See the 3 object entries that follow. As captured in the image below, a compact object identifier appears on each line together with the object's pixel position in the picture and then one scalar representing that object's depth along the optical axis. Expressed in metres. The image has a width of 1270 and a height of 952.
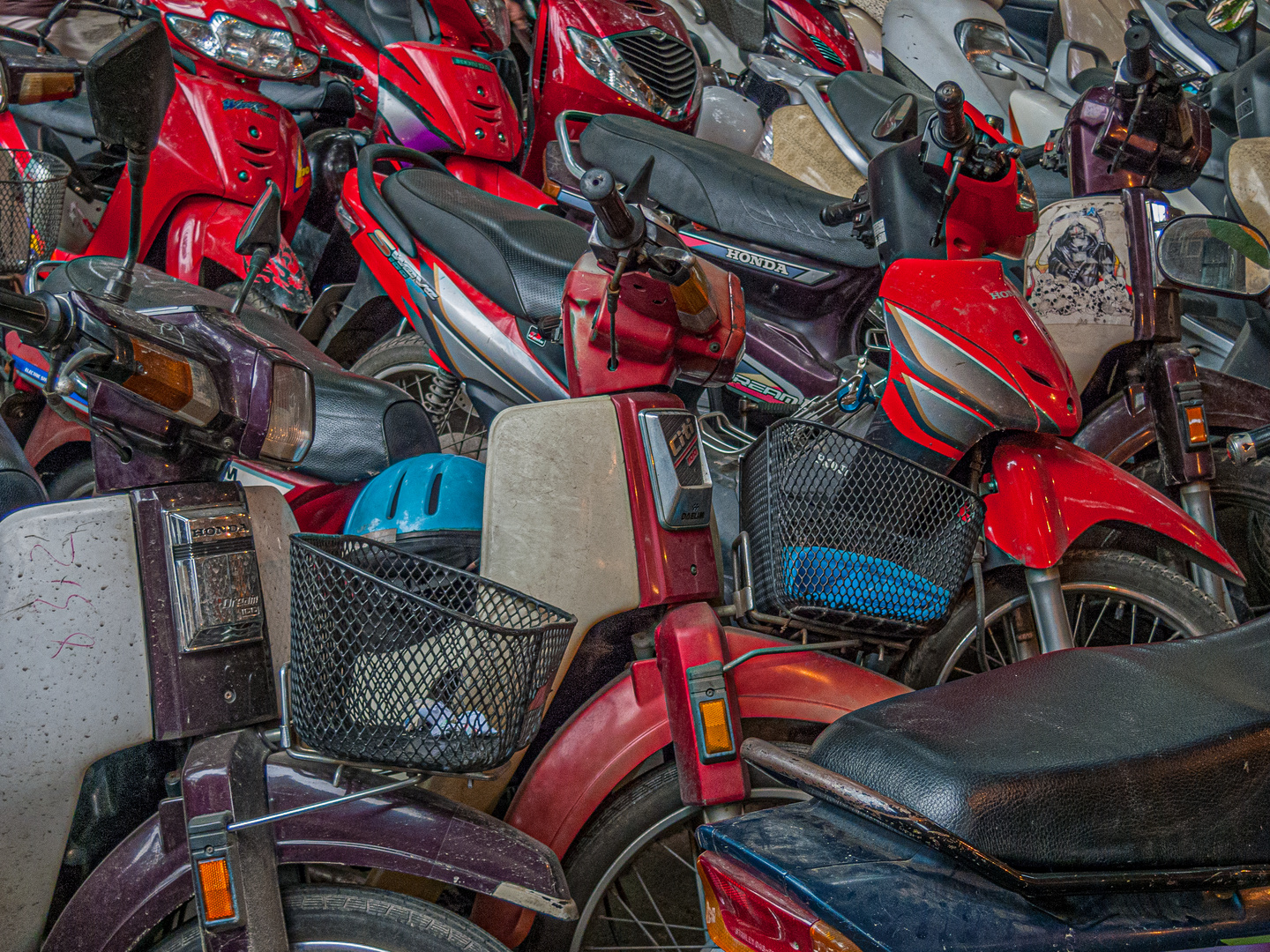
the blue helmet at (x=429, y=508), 1.58
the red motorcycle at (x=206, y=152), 3.02
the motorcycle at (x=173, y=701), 1.12
